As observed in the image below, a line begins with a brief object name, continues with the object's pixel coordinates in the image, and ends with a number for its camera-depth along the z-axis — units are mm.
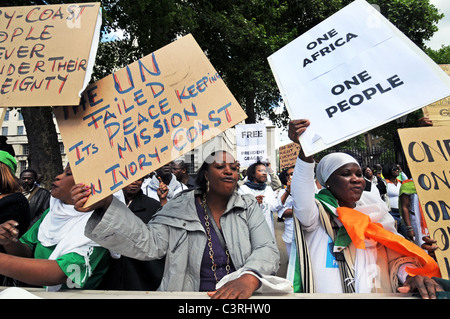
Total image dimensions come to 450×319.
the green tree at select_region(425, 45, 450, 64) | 19966
